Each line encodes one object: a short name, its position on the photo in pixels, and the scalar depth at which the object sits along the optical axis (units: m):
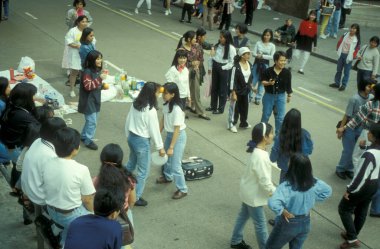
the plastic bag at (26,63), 10.61
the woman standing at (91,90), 8.70
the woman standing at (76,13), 12.70
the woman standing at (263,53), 11.47
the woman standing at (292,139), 6.52
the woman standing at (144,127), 6.89
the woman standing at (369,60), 12.15
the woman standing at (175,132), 7.27
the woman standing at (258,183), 5.91
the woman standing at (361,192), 6.34
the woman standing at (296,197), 5.34
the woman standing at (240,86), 9.98
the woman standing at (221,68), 10.64
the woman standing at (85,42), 10.34
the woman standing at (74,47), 11.30
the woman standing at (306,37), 14.55
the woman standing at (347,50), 13.27
